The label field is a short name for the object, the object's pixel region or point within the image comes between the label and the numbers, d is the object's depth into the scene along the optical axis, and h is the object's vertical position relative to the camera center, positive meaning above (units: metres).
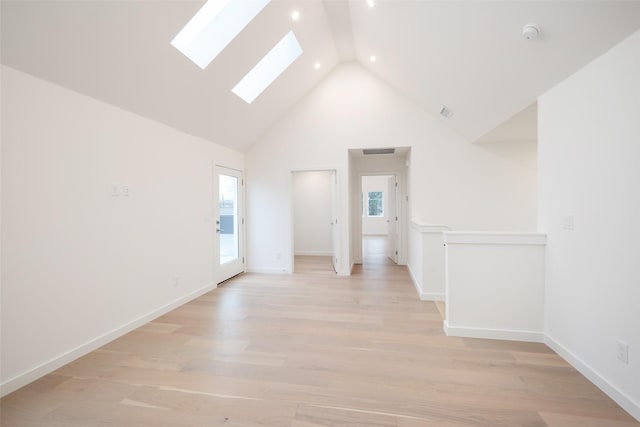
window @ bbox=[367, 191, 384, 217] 11.86 +0.19
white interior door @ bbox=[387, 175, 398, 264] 6.47 -0.24
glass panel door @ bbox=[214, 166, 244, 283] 4.64 -0.23
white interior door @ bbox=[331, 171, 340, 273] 5.27 -0.15
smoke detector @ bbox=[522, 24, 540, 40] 2.09 +1.32
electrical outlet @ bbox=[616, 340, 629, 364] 1.76 -0.93
